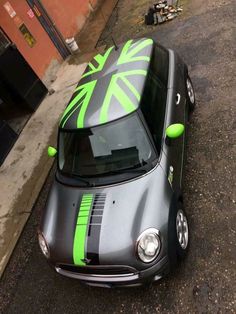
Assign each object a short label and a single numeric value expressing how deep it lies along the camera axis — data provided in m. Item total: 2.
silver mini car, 3.38
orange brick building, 7.70
